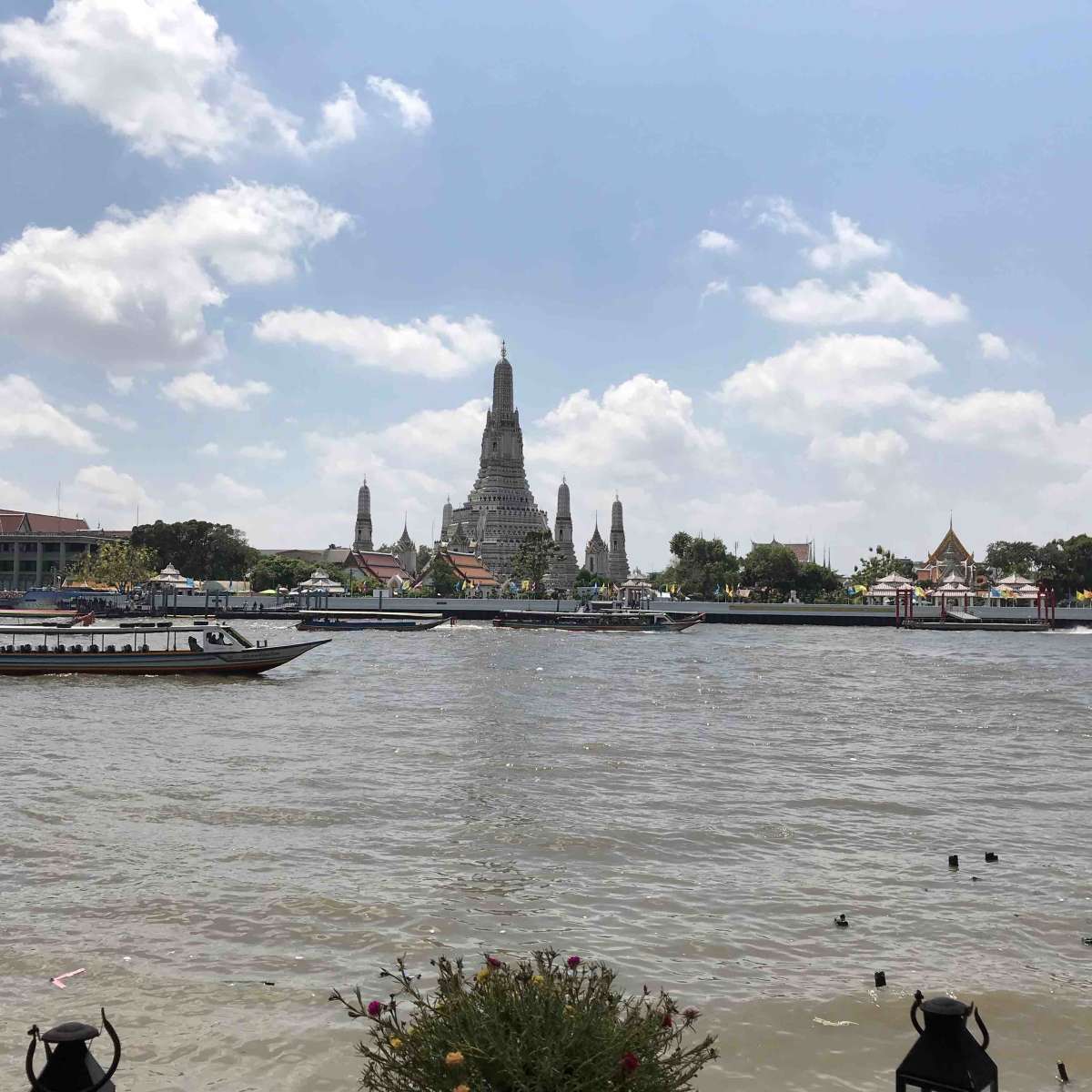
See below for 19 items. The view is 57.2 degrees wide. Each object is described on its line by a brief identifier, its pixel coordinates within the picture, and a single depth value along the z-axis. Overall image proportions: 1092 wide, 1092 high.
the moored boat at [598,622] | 94.94
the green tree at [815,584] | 143.62
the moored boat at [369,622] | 95.50
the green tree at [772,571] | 142.62
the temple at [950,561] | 146.50
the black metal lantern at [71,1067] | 4.06
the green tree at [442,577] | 151.38
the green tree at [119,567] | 136.12
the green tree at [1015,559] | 152.12
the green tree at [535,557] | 149.75
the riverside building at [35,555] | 157.38
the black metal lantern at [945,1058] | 4.05
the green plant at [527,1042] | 4.45
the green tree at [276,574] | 150.88
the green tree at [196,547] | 149.25
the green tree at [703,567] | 144.82
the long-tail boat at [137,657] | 40.38
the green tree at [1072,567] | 128.50
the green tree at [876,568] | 147.75
